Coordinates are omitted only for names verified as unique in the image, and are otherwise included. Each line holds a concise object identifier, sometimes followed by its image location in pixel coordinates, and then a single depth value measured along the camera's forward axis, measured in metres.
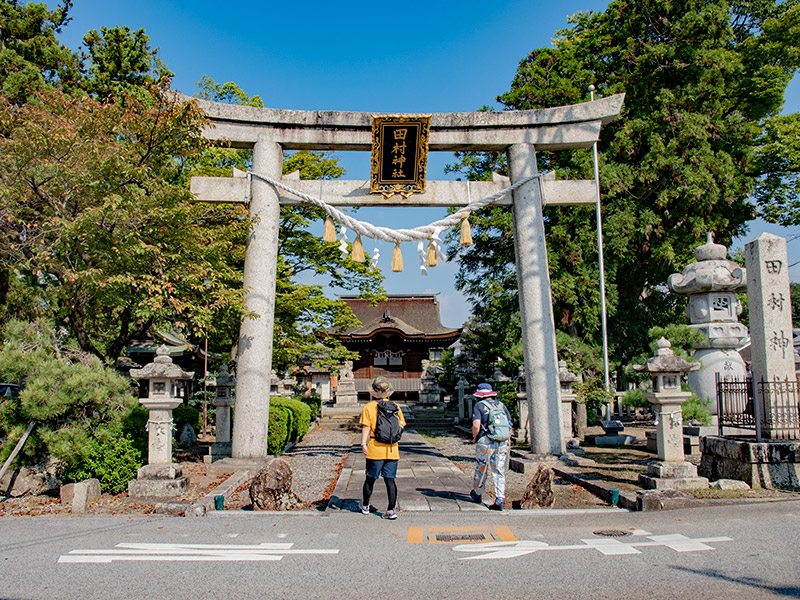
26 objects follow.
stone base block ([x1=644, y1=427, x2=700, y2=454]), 10.60
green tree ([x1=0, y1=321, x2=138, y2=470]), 7.34
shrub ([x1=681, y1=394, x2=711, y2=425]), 10.23
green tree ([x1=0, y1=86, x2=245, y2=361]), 7.90
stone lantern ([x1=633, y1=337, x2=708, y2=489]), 6.97
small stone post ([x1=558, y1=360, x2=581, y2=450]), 13.55
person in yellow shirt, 6.09
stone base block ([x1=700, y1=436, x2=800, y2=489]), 7.22
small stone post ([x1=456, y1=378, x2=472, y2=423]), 20.41
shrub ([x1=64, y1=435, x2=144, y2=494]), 7.60
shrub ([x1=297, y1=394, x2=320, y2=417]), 21.42
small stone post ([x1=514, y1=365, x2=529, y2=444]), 14.45
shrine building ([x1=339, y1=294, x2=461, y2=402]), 31.72
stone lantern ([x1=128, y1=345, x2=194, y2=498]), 7.39
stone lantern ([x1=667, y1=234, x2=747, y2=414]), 10.73
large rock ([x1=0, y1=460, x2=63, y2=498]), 7.64
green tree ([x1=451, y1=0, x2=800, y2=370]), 17.22
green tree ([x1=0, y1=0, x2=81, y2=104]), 15.73
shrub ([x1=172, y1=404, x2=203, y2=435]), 12.88
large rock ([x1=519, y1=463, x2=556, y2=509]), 6.73
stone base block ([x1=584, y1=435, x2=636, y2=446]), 13.55
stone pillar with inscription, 7.68
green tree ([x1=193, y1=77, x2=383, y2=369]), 14.61
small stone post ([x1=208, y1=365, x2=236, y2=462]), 11.83
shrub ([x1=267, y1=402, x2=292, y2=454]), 11.47
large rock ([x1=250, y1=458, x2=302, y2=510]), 6.80
